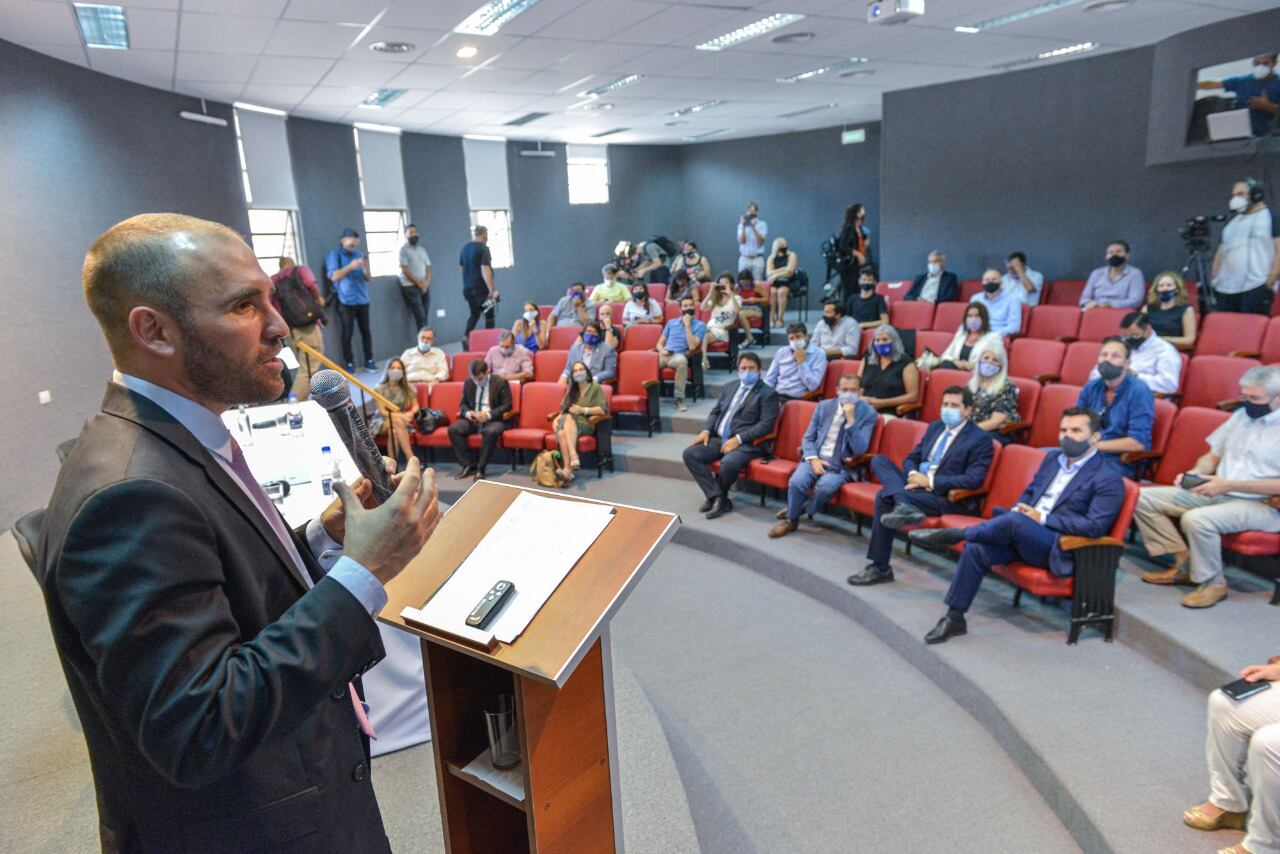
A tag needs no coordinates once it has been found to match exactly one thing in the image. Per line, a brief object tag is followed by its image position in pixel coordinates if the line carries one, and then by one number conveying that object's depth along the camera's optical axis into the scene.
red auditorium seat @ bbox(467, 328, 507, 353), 8.88
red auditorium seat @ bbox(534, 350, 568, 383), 7.66
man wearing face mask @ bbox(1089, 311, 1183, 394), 5.20
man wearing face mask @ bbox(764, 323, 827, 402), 6.20
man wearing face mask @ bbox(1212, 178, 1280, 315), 6.20
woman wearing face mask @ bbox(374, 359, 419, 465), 6.80
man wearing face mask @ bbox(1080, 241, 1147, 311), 7.16
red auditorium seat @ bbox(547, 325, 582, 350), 8.59
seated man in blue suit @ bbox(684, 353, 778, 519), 5.57
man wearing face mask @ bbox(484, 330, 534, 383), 7.55
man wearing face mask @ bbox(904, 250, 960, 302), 8.70
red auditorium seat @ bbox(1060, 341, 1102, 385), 5.77
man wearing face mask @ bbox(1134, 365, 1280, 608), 3.62
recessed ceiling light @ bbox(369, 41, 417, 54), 6.12
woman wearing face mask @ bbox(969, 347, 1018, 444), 5.22
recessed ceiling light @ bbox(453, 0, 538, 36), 5.34
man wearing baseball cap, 9.26
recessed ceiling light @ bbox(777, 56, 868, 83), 7.75
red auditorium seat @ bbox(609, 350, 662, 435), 6.98
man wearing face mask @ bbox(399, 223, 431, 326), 10.69
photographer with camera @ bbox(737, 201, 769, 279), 11.29
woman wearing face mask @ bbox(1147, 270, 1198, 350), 5.93
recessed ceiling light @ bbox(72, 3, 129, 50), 4.83
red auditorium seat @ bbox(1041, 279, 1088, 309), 8.24
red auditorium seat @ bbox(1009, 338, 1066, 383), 6.02
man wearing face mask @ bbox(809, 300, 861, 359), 7.09
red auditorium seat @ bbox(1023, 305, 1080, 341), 7.04
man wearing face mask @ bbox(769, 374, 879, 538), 5.01
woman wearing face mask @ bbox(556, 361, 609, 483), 6.32
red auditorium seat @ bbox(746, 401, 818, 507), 5.44
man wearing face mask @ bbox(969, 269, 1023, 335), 7.34
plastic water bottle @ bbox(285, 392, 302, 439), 4.77
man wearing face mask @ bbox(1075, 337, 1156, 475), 4.47
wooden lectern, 1.33
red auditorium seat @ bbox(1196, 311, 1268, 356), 5.65
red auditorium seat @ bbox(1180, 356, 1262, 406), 4.98
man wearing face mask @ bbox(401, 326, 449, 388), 7.75
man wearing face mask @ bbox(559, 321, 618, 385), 7.22
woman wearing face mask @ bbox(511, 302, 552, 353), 8.46
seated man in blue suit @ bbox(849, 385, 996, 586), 4.38
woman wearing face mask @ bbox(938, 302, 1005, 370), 6.19
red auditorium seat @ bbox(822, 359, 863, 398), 6.22
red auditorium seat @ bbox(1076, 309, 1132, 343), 6.62
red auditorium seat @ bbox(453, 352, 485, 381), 7.91
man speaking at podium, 0.86
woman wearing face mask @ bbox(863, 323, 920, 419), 5.89
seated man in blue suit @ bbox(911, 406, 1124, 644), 3.66
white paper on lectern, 1.36
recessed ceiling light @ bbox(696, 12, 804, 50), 6.00
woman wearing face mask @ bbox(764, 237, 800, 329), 10.17
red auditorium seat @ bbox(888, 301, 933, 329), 8.02
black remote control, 1.34
